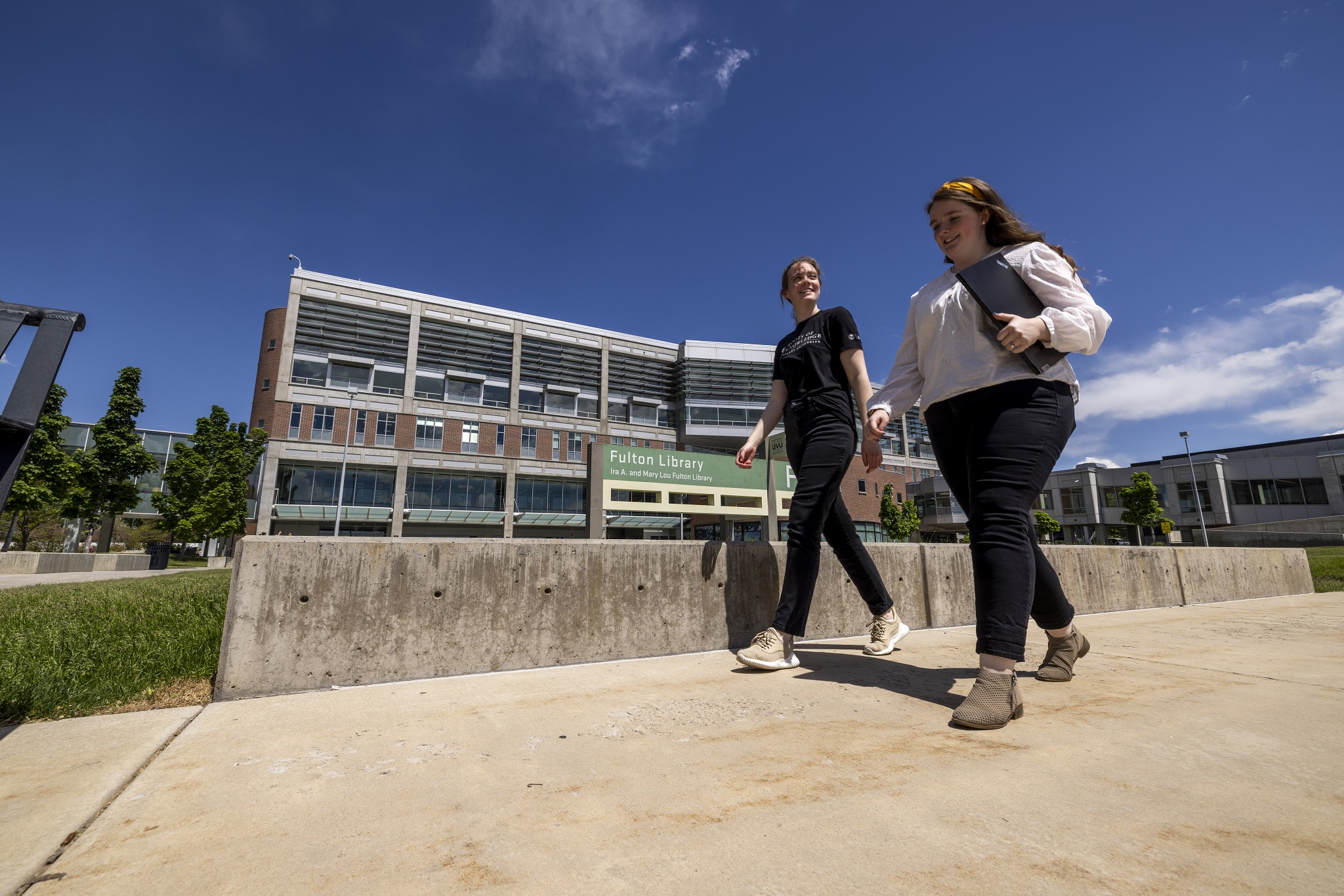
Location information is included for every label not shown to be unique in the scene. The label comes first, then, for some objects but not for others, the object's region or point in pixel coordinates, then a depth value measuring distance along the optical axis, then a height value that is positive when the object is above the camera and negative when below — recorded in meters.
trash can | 21.47 -0.29
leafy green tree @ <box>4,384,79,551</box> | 19.70 +2.61
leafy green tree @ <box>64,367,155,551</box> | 24.06 +3.41
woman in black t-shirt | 2.68 +0.48
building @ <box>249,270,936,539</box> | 36.38 +9.69
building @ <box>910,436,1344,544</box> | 42.25 +4.45
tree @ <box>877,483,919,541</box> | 46.69 +2.45
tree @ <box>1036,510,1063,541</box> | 44.29 +1.88
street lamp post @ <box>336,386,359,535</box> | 34.09 +5.97
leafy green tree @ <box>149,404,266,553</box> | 28.47 +3.08
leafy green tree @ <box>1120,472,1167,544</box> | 38.16 +3.04
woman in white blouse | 1.95 +0.51
